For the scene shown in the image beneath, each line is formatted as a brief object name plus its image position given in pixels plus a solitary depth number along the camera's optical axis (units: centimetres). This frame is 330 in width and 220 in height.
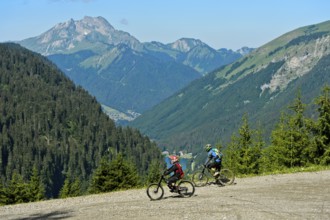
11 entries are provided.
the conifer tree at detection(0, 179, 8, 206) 6631
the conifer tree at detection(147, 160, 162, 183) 7169
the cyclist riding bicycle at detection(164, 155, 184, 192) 2898
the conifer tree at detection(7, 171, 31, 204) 6662
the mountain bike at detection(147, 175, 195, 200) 2897
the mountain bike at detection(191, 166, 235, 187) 3288
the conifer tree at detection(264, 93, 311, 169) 4872
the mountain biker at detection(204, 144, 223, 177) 3269
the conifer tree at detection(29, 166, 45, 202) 6900
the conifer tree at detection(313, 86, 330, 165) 4821
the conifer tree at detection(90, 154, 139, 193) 5919
